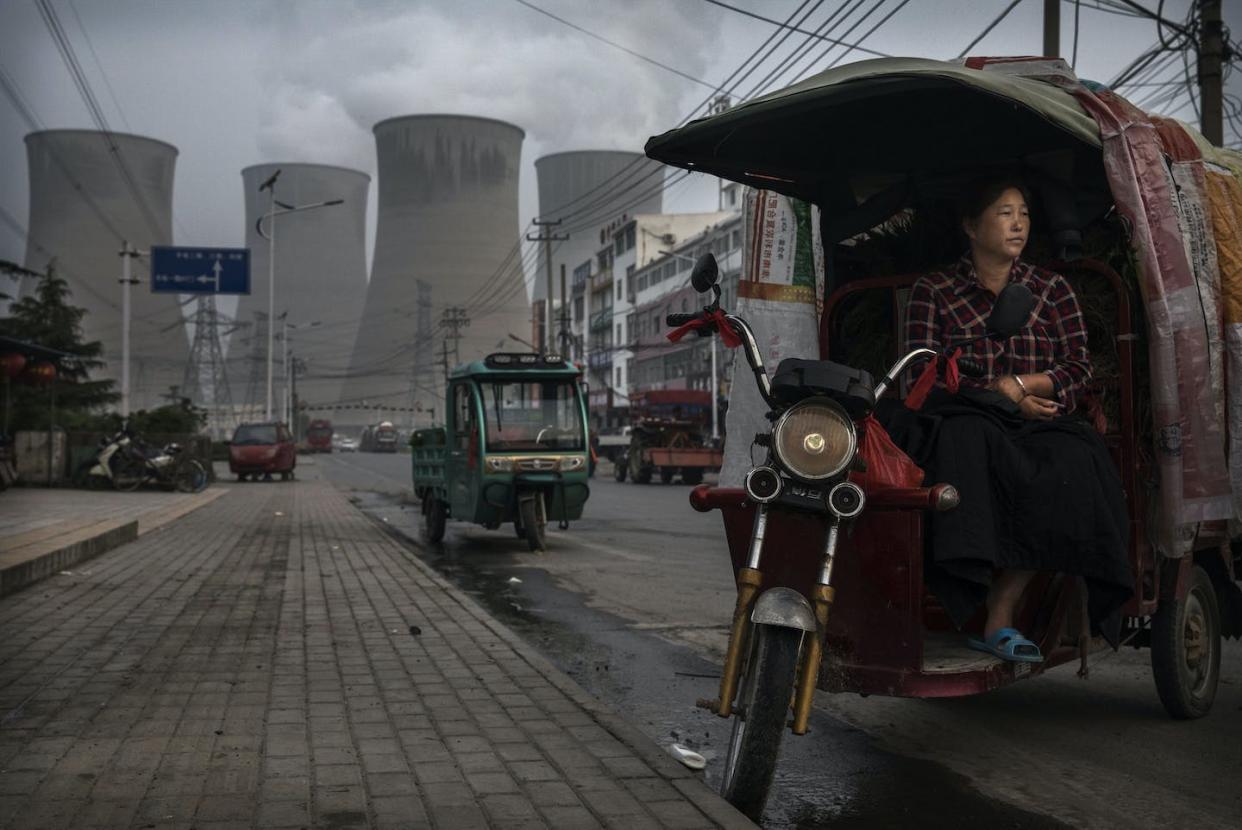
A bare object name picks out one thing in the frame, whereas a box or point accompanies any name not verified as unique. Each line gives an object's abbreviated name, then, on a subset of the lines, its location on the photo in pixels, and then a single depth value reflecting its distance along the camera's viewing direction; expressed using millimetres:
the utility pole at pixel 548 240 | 47656
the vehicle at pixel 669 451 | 31250
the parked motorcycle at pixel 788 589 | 3160
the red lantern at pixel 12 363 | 19141
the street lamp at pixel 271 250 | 40688
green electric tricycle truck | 12477
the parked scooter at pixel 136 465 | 23094
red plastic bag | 3418
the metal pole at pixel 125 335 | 28359
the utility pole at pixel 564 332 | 49844
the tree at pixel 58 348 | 26875
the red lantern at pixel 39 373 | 19891
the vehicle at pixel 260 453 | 33656
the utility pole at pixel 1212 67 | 14094
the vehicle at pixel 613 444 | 41319
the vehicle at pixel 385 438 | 86250
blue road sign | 32750
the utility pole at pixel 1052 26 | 14500
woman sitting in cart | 3580
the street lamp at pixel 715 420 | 39281
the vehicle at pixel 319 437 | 83938
